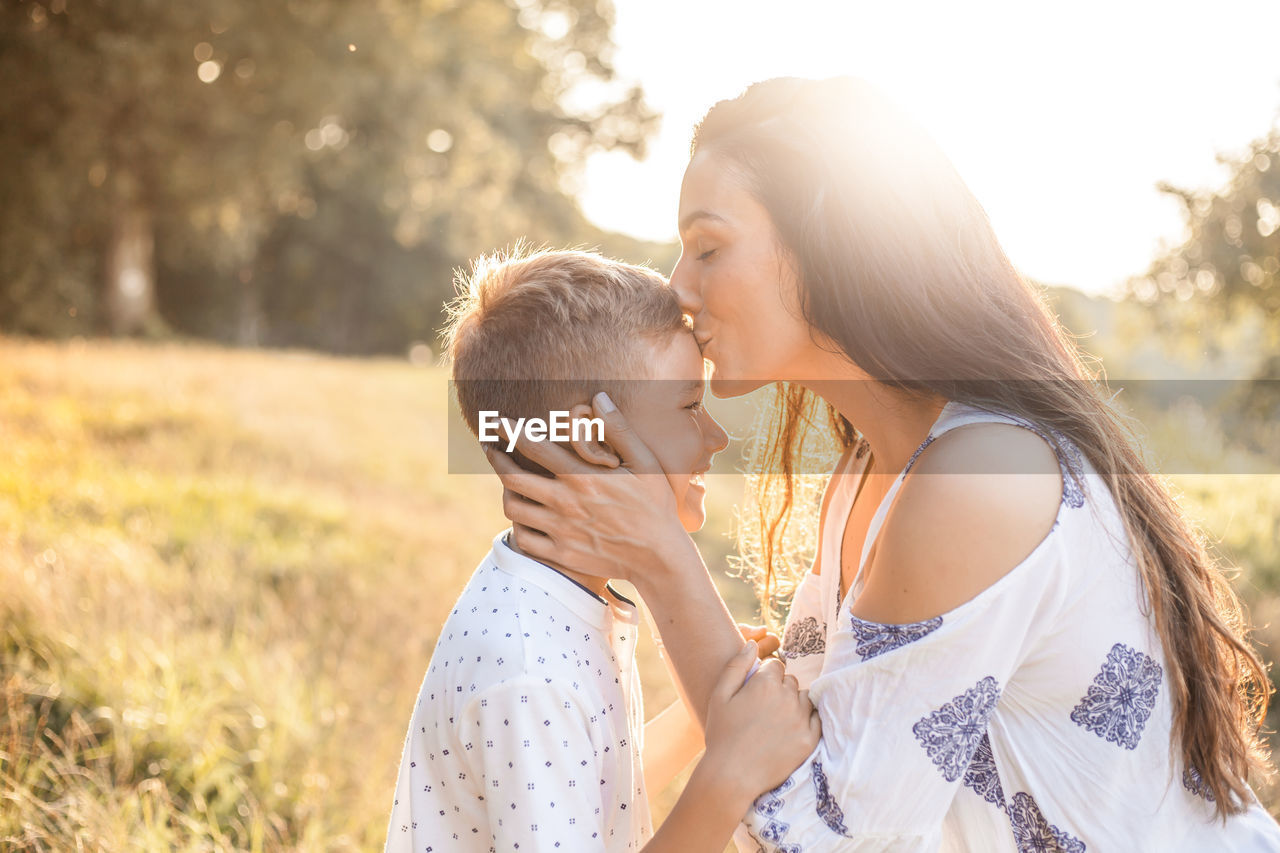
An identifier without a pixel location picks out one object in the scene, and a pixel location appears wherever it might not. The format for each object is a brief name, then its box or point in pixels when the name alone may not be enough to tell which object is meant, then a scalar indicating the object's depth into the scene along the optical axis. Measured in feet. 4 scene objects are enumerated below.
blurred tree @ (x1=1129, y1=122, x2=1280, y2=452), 21.13
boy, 2.85
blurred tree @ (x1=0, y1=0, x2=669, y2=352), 38.29
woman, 2.94
